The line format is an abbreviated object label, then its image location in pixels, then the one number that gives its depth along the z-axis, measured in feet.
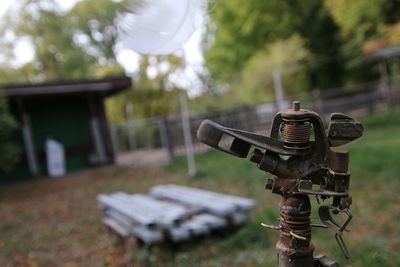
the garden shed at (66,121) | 36.19
